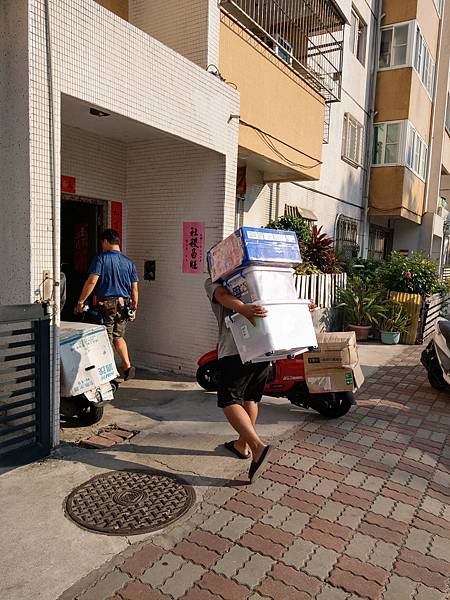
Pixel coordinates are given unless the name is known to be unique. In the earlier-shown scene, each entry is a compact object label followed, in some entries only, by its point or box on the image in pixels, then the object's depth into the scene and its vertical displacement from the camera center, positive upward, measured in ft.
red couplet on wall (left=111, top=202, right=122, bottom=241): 20.59 +1.33
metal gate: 10.73 -3.42
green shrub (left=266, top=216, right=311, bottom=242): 30.19 +1.74
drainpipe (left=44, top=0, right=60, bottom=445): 11.51 +0.72
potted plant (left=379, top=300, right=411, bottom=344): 29.50 -4.13
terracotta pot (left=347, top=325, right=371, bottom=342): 29.81 -4.77
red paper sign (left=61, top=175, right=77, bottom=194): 17.95 +2.33
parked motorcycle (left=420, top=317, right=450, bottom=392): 18.26 -4.08
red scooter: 15.06 -4.48
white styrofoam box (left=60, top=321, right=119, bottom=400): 12.89 -3.22
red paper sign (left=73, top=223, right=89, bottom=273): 20.58 -0.02
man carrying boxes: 10.17 -1.36
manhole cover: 9.29 -5.41
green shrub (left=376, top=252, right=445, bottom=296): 30.81 -1.22
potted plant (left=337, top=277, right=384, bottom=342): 29.84 -3.37
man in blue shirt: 16.84 -1.45
